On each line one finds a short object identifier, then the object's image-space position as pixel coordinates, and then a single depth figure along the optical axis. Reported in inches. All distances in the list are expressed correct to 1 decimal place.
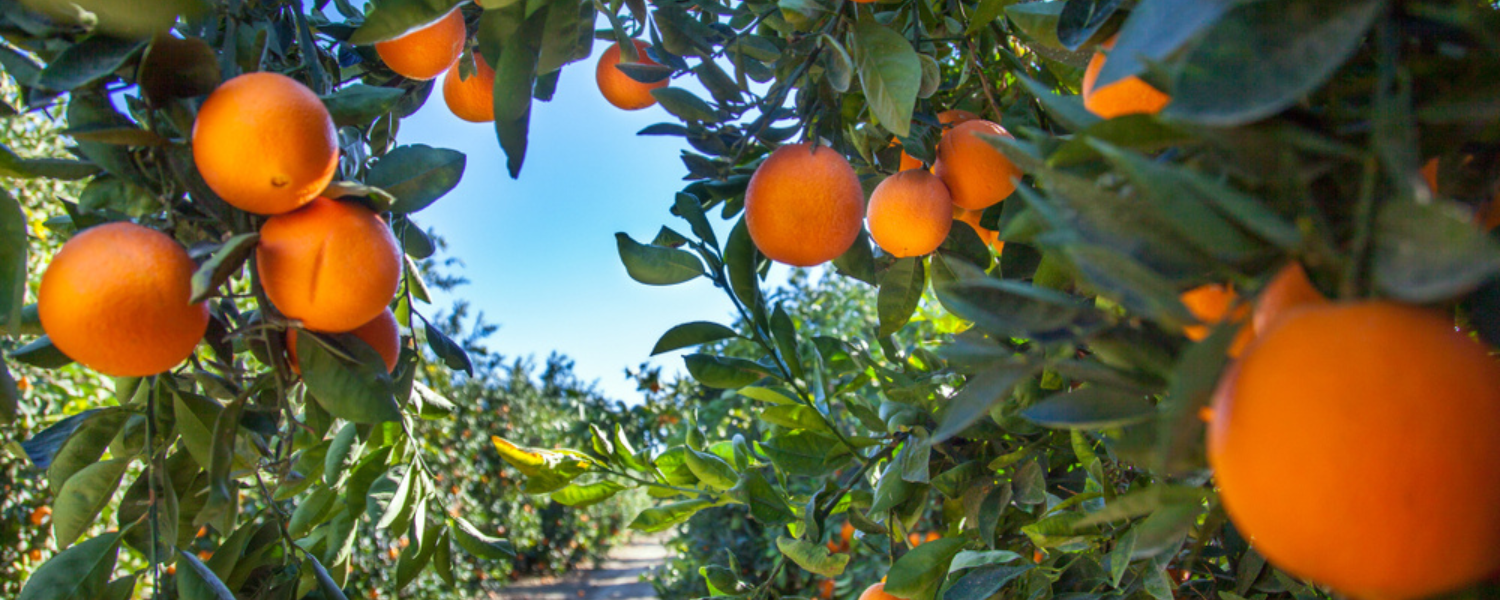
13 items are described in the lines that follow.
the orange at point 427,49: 33.8
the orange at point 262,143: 21.7
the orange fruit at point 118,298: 22.3
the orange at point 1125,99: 19.5
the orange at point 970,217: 40.5
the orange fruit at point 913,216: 33.8
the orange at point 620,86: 44.9
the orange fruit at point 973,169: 32.9
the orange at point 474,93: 42.1
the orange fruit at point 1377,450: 10.9
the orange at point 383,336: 27.9
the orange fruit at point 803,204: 30.7
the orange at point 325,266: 22.7
